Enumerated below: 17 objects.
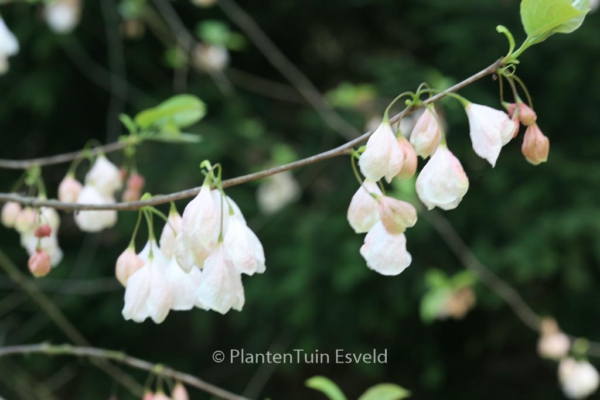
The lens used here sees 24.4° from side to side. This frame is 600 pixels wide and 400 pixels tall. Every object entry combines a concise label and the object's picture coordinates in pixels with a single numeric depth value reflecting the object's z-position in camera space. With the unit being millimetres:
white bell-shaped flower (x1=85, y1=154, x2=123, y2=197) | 540
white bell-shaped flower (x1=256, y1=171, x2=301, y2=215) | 1304
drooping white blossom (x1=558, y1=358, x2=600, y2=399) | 926
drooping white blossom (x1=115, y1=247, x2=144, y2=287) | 455
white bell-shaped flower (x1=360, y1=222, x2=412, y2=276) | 426
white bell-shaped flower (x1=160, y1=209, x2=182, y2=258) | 446
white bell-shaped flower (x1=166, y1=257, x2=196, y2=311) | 446
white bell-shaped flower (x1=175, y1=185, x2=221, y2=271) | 418
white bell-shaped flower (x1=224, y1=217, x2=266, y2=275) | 423
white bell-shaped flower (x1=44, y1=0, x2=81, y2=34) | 1169
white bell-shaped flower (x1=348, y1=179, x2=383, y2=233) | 435
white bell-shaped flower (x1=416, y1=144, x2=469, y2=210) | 416
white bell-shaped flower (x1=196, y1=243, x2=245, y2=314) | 422
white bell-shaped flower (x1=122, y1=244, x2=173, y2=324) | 441
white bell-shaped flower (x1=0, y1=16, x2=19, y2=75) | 586
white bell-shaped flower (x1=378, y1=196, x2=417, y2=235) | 422
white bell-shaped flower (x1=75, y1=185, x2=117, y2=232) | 511
